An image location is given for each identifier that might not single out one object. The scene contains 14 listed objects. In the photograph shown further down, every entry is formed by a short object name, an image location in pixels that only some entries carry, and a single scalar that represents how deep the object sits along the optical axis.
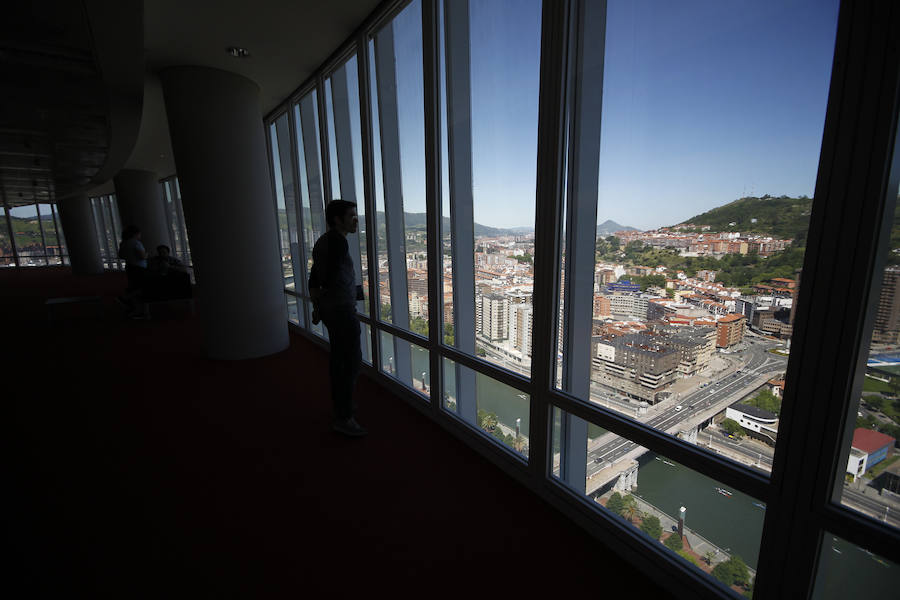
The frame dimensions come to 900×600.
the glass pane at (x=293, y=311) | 7.41
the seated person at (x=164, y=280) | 8.42
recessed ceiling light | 4.39
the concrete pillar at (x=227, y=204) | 4.86
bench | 8.16
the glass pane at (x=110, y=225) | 19.75
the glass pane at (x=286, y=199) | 7.02
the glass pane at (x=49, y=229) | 20.80
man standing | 2.98
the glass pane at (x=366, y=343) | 5.09
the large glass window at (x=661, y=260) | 1.36
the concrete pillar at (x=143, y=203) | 12.77
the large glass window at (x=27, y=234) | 20.55
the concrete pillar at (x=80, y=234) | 16.88
